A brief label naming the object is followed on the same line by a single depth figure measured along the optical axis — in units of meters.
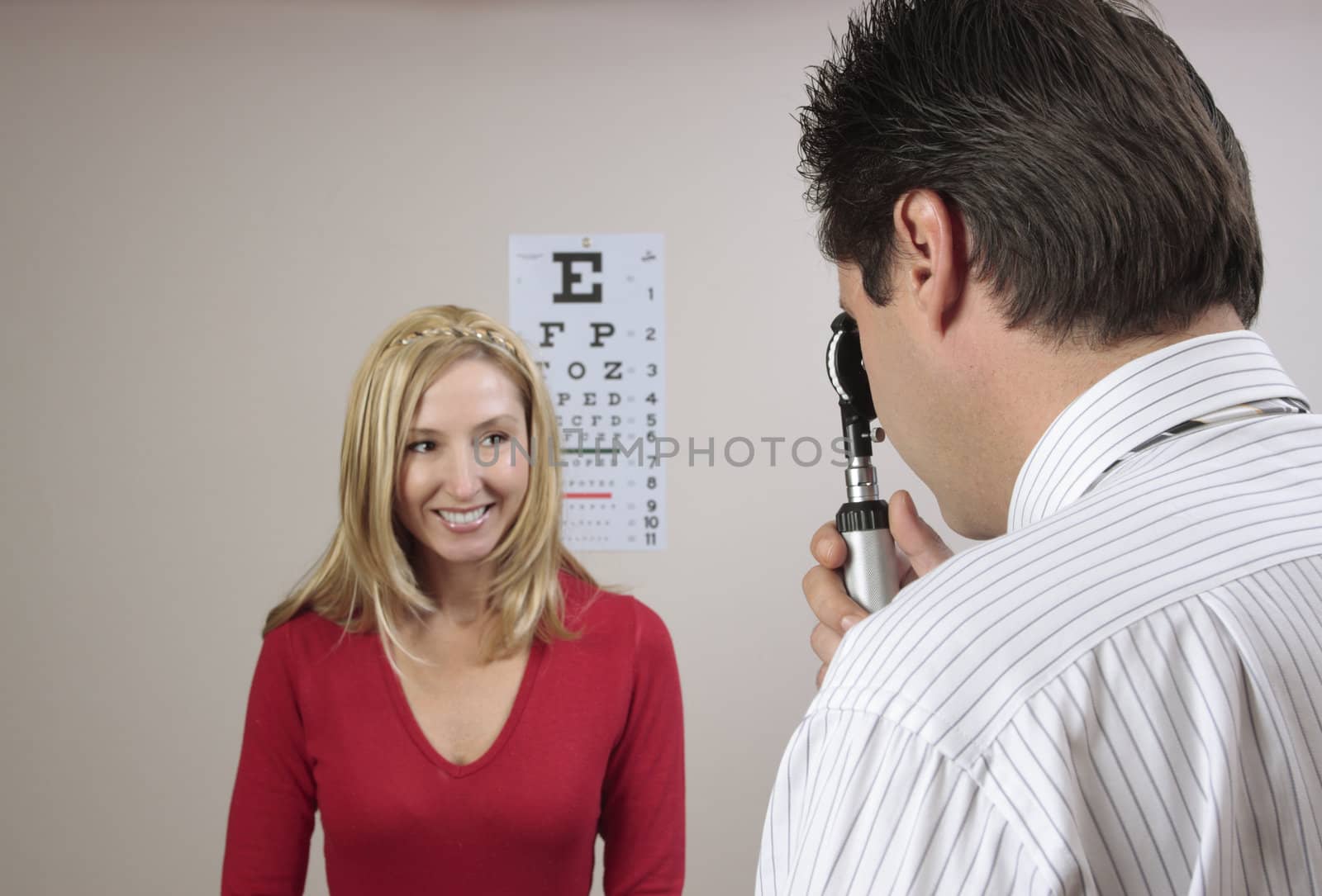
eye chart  2.62
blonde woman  1.25
